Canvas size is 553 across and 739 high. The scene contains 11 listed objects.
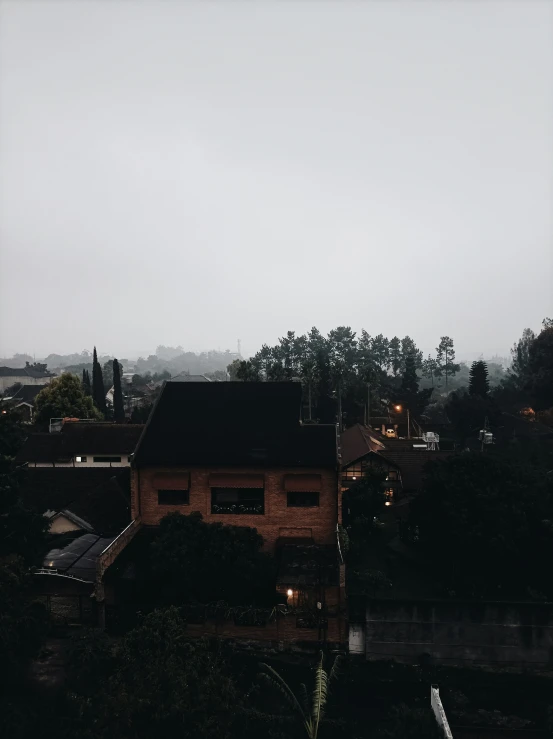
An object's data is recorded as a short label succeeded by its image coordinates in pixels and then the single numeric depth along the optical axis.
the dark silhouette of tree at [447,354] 123.25
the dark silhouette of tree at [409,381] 85.62
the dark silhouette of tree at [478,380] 69.25
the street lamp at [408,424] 60.34
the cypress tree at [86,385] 81.07
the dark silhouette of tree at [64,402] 54.03
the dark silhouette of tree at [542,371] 57.69
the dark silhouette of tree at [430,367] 125.81
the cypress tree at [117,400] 67.50
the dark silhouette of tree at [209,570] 20.12
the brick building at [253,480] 24.77
